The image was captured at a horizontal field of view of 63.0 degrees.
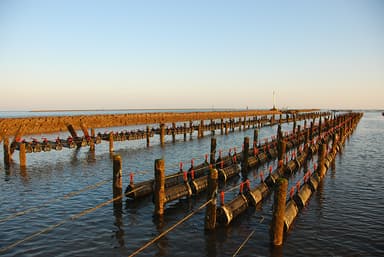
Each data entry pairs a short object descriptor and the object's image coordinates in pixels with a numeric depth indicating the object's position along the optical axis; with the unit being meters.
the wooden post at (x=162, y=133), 47.88
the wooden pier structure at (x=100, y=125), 33.97
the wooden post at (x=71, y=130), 42.44
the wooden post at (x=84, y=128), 43.06
